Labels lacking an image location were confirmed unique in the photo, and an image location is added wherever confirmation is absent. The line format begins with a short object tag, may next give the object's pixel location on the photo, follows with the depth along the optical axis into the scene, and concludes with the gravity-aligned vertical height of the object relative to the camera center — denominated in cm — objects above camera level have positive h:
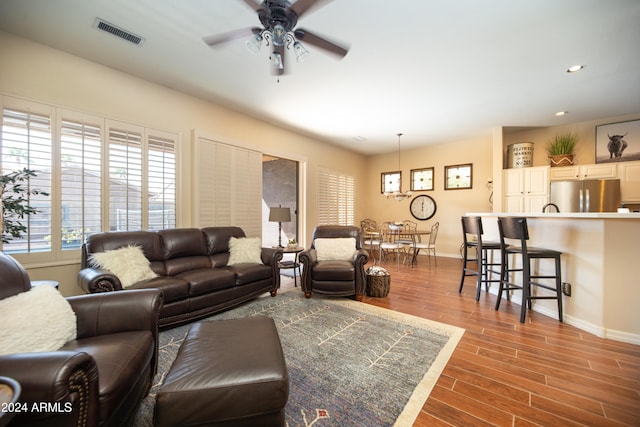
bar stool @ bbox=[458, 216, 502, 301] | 317 -41
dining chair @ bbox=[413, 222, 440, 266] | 518 -66
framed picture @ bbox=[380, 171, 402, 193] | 728 +94
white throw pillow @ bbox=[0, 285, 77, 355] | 115 -55
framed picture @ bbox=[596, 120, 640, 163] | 440 +130
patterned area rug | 146 -115
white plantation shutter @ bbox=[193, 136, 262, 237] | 385 +44
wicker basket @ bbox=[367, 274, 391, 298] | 336 -98
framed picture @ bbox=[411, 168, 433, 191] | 677 +93
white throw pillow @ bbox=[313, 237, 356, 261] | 364 -53
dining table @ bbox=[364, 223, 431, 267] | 521 -41
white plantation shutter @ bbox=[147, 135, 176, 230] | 340 +43
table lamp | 429 -4
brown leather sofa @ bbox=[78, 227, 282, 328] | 242 -68
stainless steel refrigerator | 416 +31
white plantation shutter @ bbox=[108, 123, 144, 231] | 307 +42
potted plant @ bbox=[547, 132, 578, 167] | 481 +125
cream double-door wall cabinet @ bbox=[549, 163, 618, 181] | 448 +78
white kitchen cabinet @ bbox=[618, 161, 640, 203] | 429 +57
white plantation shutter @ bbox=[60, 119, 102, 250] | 273 +36
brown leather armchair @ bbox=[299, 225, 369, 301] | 323 -83
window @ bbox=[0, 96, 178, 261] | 250 +46
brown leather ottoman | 106 -78
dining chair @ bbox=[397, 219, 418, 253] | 688 -36
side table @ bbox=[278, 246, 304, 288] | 391 -85
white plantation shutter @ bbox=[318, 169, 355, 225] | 616 +40
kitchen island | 222 -55
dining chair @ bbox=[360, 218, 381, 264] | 730 -48
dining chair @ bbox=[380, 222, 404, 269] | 531 -66
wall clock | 673 +16
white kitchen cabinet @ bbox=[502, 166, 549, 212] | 479 +49
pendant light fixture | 556 +42
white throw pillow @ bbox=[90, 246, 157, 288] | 243 -52
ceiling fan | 172 +138
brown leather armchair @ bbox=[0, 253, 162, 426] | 87 -67
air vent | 231 +174
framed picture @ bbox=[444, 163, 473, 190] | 621 +93
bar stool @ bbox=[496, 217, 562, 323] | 257 -44
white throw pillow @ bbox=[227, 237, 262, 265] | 340 -53
